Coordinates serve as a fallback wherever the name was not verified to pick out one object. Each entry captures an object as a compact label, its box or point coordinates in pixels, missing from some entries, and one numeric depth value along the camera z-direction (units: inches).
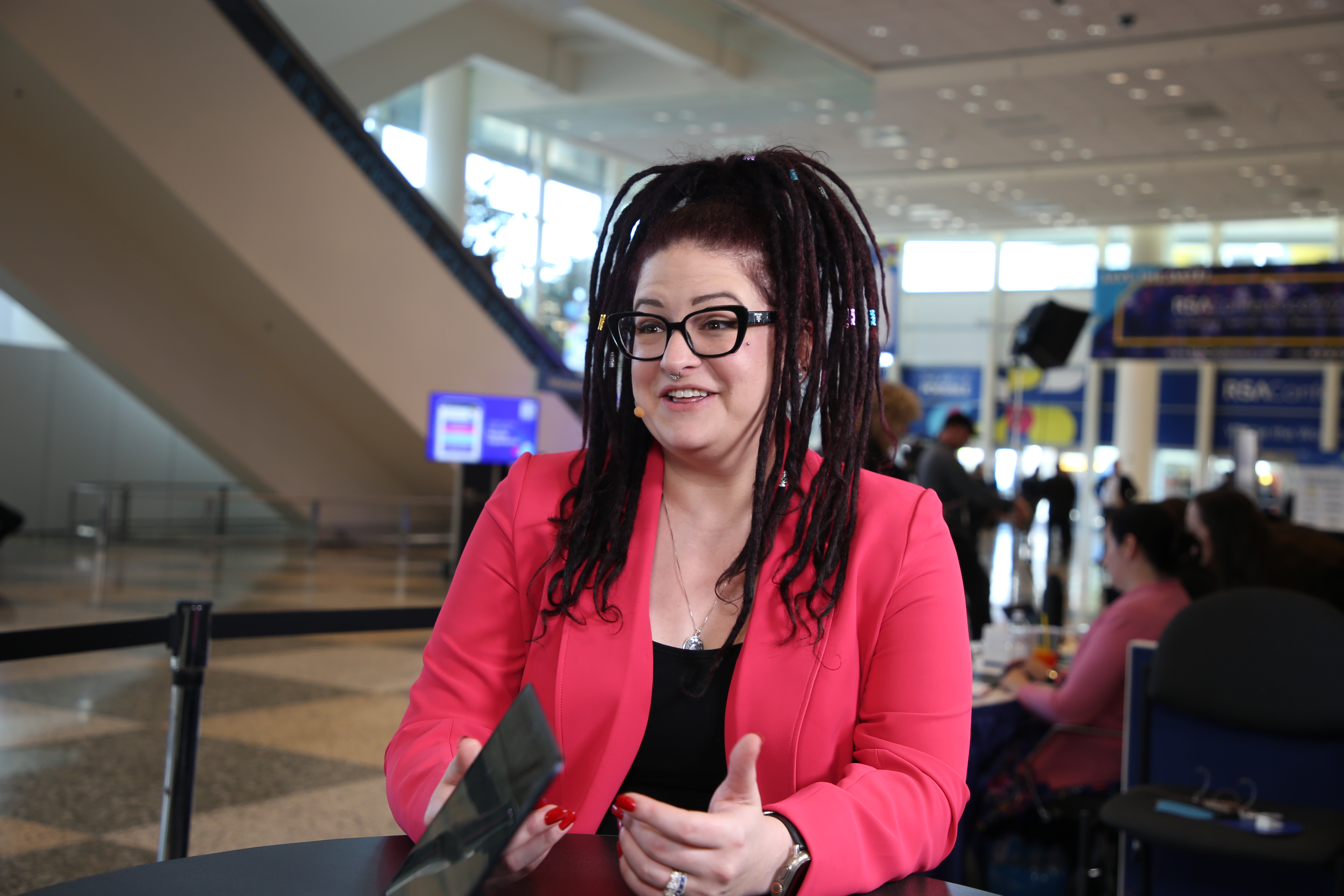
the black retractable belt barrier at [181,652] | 90.1
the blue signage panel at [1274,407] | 805.2
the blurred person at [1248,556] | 146.4
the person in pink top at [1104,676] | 125.0
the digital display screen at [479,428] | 381.1
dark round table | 41.7
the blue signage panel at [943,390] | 922.7
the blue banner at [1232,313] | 516.7
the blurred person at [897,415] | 161.2
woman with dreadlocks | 51.4
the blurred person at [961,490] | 259.7
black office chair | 105.7
